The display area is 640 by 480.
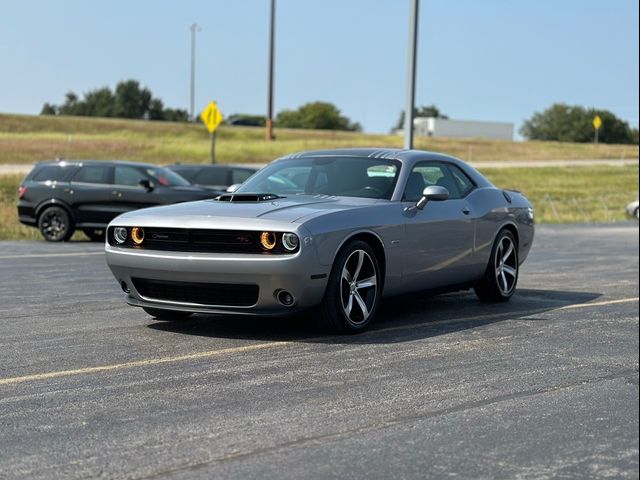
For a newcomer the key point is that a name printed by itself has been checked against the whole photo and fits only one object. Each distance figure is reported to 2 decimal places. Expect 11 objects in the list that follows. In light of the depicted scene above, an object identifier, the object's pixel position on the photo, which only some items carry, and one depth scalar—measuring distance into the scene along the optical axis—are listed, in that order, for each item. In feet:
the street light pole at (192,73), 293.64
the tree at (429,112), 484.33
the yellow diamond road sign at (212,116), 100.31
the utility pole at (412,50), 62.90
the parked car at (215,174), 75.10
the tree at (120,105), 424.87
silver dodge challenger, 24.07
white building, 320.70
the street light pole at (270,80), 169.17
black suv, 62.03
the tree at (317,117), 426.51
